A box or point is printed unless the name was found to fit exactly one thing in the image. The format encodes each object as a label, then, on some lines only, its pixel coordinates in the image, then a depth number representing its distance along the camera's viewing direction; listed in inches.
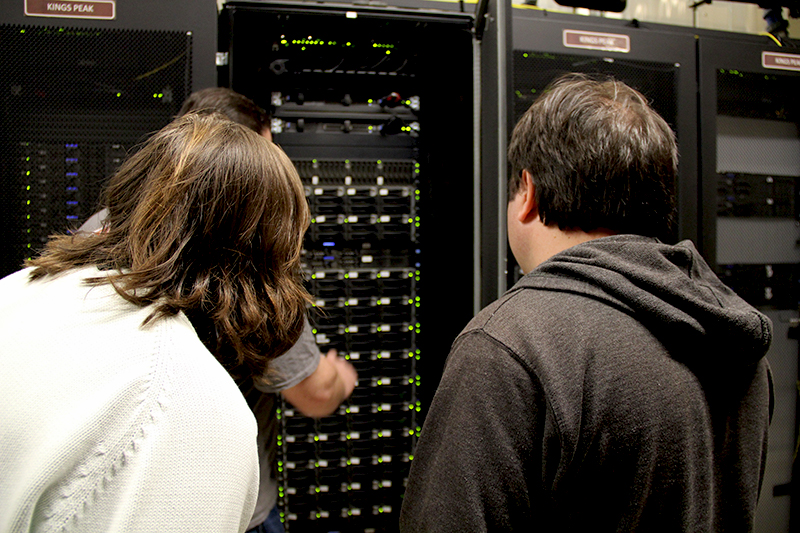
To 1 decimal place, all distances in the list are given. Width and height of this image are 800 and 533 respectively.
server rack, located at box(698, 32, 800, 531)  64.3
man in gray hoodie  25.8
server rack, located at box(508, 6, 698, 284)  58.2
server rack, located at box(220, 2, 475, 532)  69.2
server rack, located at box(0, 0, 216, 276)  53.0
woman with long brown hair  19.0
